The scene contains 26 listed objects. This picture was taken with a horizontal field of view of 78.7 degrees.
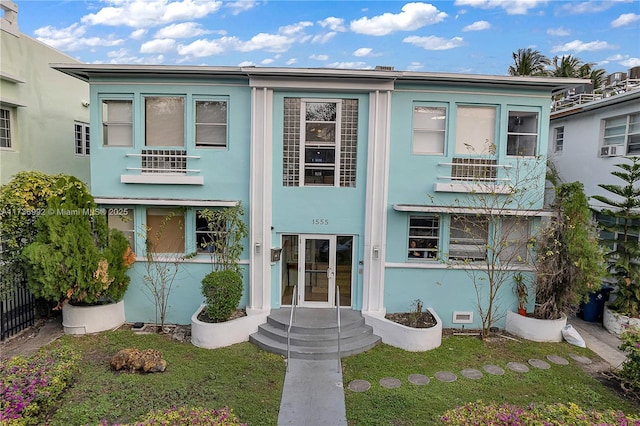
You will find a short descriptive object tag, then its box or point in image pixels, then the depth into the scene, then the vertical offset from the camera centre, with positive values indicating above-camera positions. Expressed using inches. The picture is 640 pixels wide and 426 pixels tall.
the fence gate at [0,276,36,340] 387.5 -147.2
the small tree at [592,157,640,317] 432.5 -78.2
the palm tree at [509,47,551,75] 1024.9 +308.2
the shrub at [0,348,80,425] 233.8 -142.7
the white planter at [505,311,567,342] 409.4 -157.5
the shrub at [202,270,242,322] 389.1 -122.1
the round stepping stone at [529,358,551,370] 353.4 -169.6
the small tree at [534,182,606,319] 400.2 -80.2
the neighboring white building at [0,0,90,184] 518.9 +84.6
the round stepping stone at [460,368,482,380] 334.3 -170.0
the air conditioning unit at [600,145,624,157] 502.3 +39.4
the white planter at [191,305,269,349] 384.8 -159.7
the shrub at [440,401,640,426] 203.0 -127.3
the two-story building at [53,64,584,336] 421.7 -1.2
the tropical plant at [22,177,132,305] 367.6 -82.5
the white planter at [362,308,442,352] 382.3 -158.5
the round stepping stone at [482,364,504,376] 341.4 -169.8
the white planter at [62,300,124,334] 405.4 -156.6
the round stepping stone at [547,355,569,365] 363.9 -169.4
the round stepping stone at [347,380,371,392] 315.9 -172.5
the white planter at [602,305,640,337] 426.3 -156.1
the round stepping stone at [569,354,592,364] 367.5 -169.9
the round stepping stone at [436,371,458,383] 329.1 -170.4
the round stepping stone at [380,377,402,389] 319.2 -171.3
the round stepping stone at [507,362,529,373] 347.9 -170.0
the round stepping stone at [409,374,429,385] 325.4 -170.8
